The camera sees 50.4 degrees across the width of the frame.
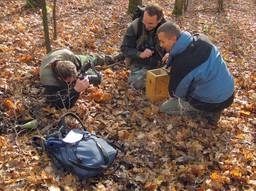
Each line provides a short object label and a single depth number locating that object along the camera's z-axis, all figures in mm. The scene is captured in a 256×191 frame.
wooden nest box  4641
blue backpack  3340
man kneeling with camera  4061
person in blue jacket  4102
